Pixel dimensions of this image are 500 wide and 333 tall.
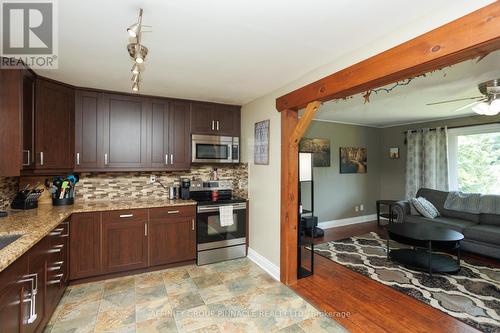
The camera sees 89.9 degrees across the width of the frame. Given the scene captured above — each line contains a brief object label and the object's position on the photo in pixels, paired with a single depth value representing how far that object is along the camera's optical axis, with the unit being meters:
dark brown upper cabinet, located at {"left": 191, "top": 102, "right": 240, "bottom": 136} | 3.70
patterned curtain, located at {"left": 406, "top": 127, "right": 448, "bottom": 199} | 4.86
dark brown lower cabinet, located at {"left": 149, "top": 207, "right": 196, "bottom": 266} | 3.17
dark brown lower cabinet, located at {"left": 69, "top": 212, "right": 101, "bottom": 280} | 2.79
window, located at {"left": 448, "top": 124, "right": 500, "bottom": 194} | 4.29
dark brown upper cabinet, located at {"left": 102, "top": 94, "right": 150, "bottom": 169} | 3.22
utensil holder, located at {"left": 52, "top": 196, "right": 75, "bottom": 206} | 3.00
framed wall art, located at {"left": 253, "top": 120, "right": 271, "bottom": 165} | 3.30
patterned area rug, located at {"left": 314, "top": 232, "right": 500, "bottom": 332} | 2.33
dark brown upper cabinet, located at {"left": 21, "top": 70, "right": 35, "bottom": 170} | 2.35
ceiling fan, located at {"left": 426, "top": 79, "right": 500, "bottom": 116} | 2.72
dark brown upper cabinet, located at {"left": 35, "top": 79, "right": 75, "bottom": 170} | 2.68
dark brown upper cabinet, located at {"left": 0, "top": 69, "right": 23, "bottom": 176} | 2.22
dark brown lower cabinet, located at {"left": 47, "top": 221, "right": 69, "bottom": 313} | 2.11
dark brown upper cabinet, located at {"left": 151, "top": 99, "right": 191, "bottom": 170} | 3.46
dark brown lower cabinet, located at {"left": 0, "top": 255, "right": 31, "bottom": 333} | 1.34
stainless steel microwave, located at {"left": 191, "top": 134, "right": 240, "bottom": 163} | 3.66
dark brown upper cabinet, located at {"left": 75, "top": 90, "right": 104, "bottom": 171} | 3.08
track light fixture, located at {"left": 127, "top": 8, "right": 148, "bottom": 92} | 1.48
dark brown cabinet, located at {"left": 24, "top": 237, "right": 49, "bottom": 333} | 1.71
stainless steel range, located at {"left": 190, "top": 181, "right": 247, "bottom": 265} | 3.42
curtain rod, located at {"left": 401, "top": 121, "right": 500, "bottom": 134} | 4.19
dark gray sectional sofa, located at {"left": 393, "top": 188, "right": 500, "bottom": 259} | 3.48
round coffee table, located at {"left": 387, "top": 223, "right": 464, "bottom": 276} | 3.08
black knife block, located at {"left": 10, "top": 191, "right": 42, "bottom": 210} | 2.69
